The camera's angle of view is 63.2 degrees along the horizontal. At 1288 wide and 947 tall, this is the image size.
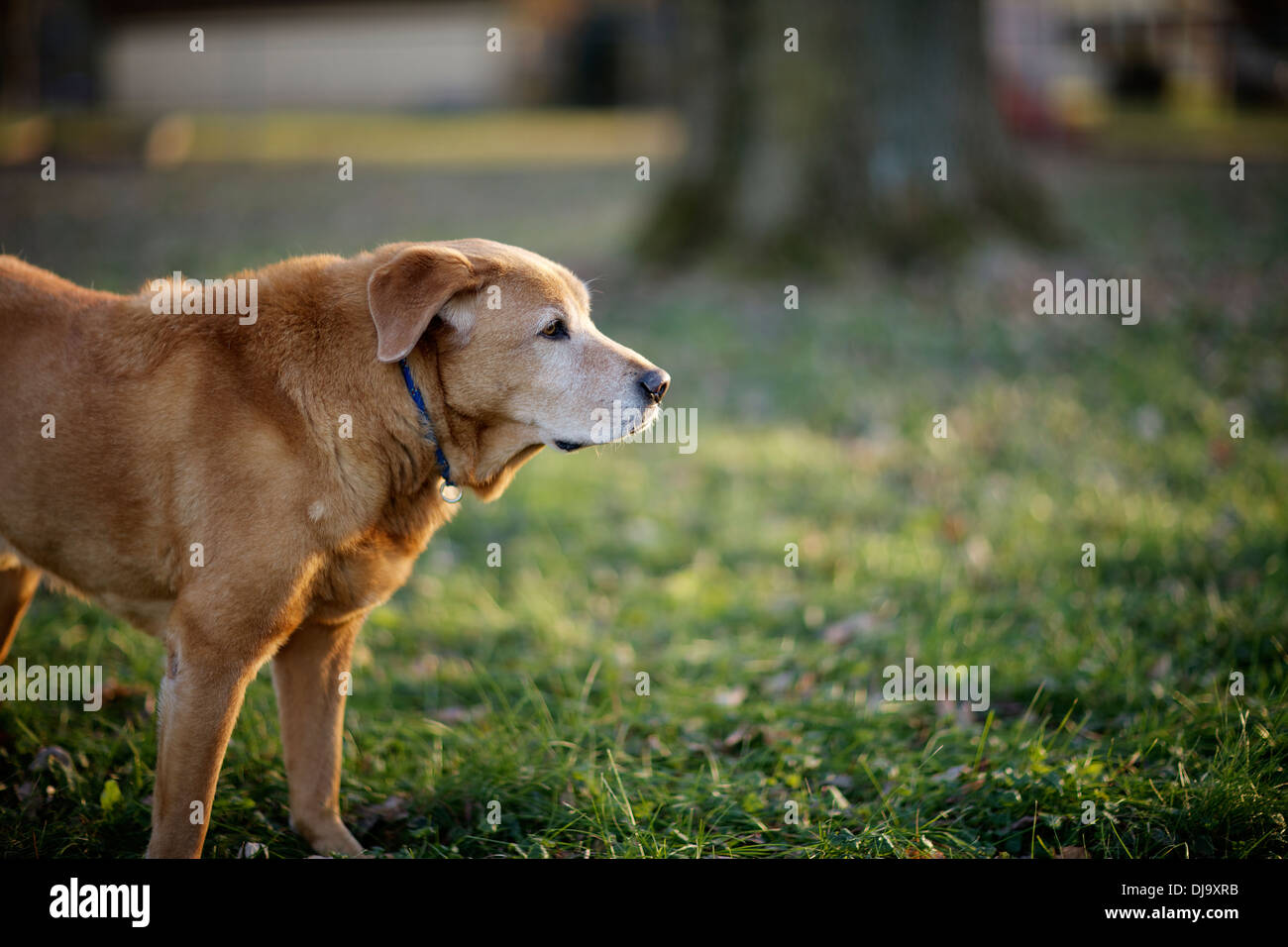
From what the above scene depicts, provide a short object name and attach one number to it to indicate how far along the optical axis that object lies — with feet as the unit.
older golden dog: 10.32
